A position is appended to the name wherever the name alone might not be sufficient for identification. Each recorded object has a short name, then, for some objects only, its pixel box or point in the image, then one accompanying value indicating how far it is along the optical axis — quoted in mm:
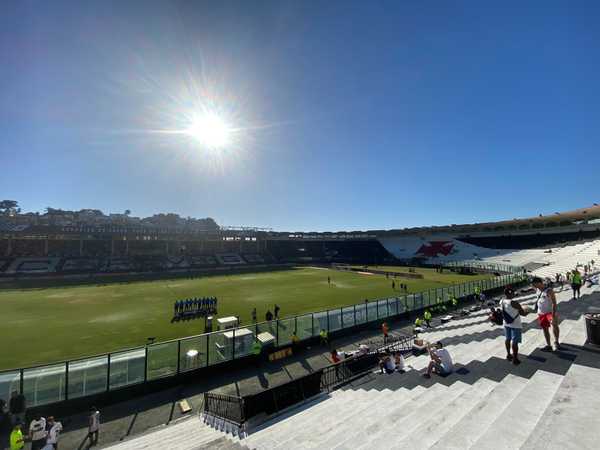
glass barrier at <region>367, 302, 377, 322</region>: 20984
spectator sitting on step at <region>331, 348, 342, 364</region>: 13348
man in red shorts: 6887
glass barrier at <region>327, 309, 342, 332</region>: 18847
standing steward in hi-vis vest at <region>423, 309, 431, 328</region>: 20359
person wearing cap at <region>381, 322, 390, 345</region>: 17909
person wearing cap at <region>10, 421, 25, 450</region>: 8148
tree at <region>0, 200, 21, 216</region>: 171062
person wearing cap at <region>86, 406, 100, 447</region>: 9492
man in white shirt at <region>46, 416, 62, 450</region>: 8625
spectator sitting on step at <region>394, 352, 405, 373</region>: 10336
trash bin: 6934
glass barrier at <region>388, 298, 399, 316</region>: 22316
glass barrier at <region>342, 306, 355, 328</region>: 19625
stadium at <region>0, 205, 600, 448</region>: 10703
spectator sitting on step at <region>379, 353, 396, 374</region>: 10617
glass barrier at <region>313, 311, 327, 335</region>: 18188
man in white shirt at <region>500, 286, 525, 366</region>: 6703
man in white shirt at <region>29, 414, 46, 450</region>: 8438
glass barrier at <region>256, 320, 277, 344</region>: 16672
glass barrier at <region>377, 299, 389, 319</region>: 21572
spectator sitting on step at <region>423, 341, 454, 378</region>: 8172
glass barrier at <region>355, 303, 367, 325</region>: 20328
